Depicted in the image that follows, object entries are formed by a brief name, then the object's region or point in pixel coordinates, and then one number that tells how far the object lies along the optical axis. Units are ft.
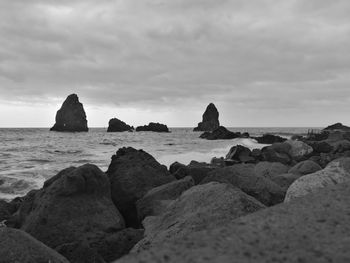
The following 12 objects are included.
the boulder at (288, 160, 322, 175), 38.80
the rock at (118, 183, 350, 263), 5.17
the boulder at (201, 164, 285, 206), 23.62
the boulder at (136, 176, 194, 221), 23.80
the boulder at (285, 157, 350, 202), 18.38
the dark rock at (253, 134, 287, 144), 140.99
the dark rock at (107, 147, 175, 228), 28.27
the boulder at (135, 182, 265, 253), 14.75
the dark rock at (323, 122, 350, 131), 244.42
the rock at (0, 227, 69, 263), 13.46
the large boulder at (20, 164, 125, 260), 21.36
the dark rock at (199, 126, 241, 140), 182.09
